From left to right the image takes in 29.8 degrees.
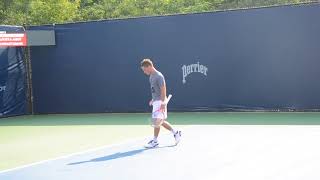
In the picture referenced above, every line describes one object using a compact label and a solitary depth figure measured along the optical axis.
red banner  16.58
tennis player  9.70
